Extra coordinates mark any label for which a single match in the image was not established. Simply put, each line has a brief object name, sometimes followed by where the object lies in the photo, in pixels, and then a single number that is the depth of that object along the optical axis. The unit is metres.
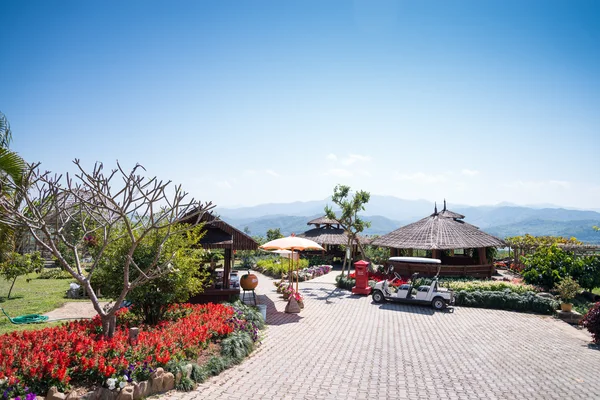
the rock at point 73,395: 5.29
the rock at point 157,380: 6.07
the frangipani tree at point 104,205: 6.16
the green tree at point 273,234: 37.99
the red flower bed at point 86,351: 5.35
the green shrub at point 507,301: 13.72
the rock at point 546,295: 14.36
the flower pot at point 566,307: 13.04
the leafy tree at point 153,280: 8.72
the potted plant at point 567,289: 13.38
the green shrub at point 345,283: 18.34
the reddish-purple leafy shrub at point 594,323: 10.19
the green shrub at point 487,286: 15.35
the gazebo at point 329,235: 29.77
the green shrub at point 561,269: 15.12
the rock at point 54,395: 5.18
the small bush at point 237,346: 7.74
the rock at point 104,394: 5.51
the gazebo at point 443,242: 19.91
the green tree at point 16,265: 14.49
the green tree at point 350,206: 20.50
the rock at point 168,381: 6.23
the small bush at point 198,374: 6.65
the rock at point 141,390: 5.81
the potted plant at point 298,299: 13.31
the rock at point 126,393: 5.60
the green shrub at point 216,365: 7.03
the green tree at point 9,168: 9.32
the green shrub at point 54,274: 23.11
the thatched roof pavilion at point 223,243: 12.34
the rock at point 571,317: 12.71
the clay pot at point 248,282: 13.20
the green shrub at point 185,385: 6.27
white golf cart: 13.95
